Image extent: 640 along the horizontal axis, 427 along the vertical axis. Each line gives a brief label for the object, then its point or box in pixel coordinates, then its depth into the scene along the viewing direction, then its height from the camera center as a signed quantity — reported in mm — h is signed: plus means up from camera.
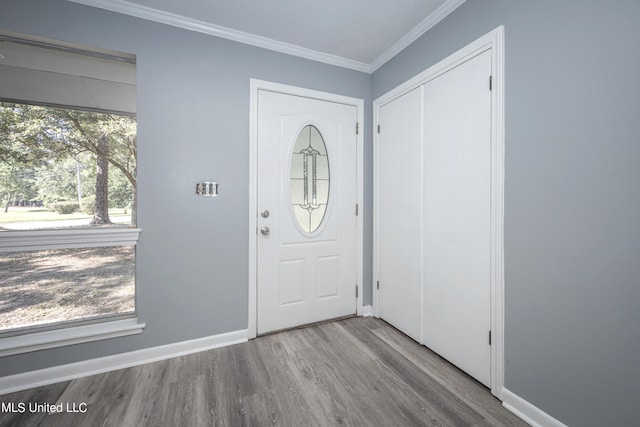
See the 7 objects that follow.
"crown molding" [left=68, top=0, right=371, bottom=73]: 1817 +1434
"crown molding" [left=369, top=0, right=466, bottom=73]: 1821 +1440
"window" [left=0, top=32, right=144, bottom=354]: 1739 +162
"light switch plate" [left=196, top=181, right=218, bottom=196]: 2072 +180
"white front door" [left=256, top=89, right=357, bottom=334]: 2318 +12
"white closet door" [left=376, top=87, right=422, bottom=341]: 2193 +19
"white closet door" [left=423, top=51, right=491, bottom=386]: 1662 -20
